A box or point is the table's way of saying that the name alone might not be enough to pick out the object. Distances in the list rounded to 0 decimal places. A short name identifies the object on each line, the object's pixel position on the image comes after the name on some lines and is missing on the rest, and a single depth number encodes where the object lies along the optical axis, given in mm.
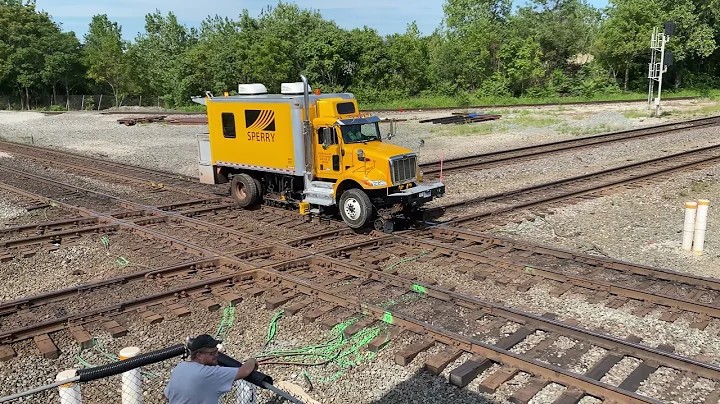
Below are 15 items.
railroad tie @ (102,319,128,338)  7907
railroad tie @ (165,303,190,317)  8578
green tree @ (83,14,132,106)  67625
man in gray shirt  4570
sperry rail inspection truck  12422
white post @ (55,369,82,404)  4823
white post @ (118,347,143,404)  5574
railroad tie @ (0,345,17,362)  7223
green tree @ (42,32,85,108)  65500
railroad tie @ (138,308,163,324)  8319
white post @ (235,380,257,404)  5242
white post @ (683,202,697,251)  11070
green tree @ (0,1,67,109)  64250
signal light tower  34969
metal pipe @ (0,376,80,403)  4430
